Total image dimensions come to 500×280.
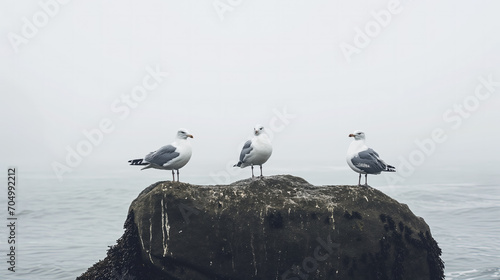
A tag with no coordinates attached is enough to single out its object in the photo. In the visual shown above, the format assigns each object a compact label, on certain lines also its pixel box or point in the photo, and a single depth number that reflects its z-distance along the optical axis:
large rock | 9.43
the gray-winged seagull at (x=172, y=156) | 10.61
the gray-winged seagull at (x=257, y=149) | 10.91
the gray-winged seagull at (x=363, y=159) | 10.68
